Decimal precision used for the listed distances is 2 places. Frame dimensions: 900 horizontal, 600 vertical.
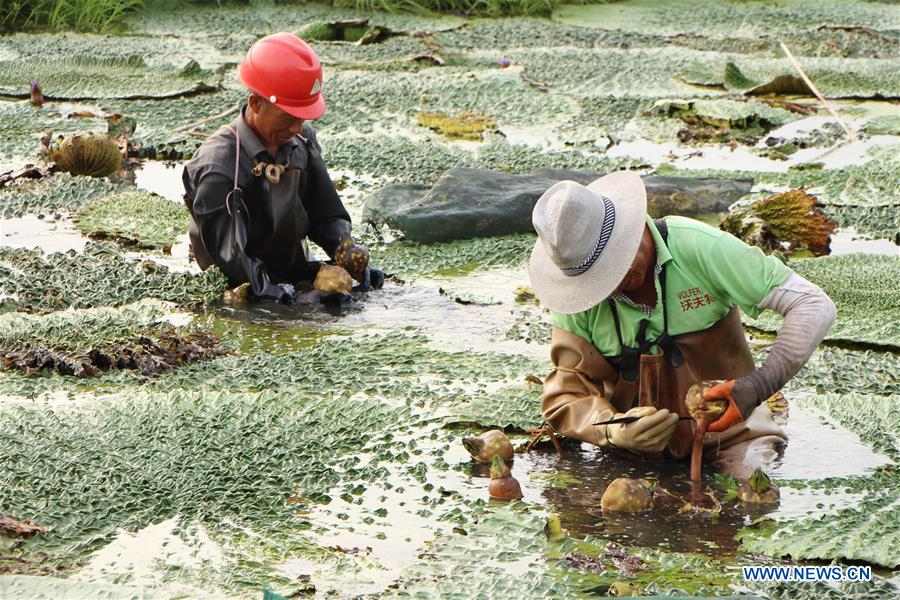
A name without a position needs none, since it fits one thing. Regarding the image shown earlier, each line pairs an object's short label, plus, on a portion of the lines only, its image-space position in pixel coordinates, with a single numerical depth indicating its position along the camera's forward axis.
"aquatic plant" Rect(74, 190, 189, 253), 11.90
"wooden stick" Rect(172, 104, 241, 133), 15.52
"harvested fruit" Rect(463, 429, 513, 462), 6.99
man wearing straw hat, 6.25
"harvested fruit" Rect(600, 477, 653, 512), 6.36
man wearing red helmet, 9.79
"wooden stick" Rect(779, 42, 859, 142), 14.48
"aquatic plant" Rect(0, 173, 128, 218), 12.83
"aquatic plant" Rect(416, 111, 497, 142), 15.84
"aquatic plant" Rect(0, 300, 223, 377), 8.40
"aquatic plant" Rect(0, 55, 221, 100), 17.64
